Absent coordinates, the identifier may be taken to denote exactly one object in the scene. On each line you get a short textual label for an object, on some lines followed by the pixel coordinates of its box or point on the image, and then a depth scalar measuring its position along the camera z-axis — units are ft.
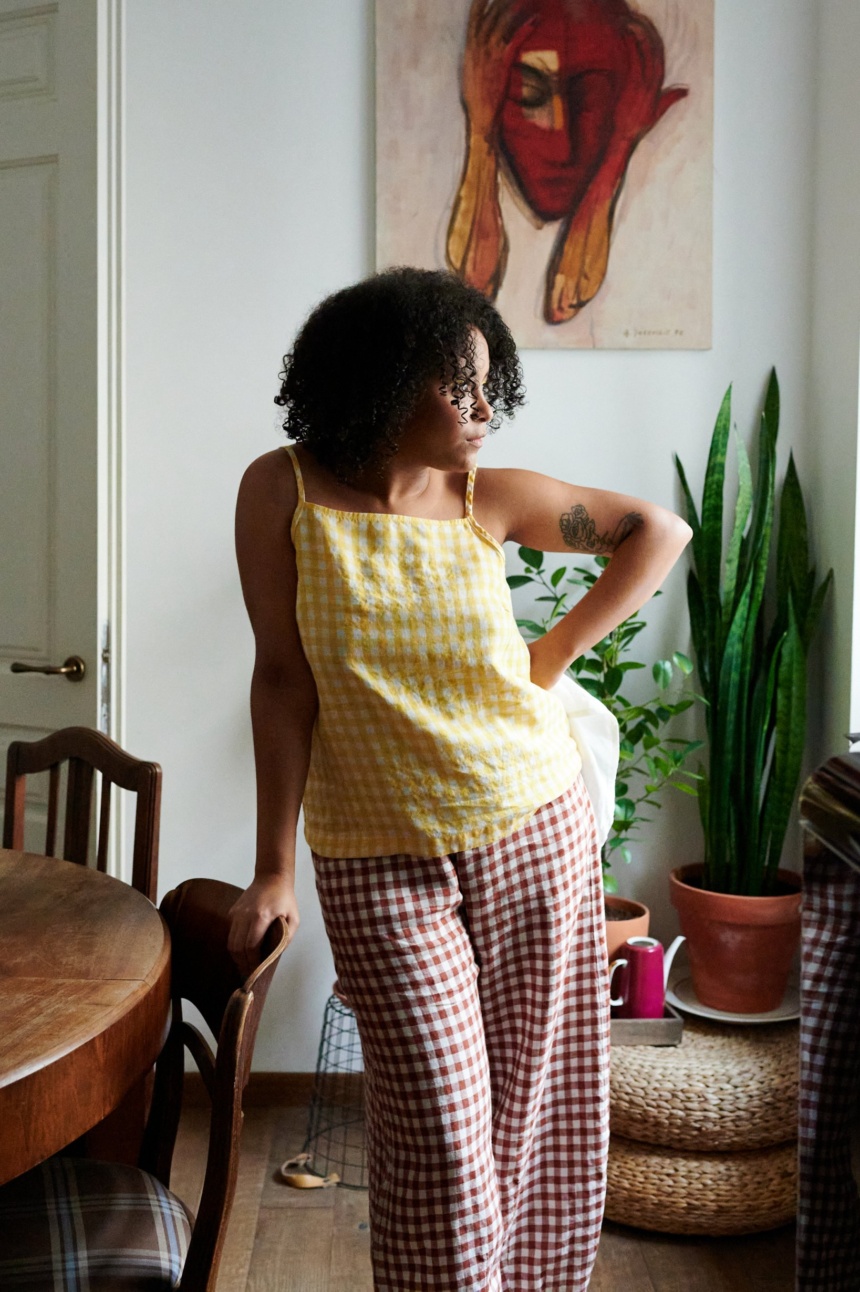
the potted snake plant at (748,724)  7.68
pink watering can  7.36
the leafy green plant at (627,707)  7.82
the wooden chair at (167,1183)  3.47
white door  7.71
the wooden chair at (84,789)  5.73
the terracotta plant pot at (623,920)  7.66
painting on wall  8.15
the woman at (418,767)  4.73
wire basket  8.18
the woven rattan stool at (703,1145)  6.89
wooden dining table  3.27
